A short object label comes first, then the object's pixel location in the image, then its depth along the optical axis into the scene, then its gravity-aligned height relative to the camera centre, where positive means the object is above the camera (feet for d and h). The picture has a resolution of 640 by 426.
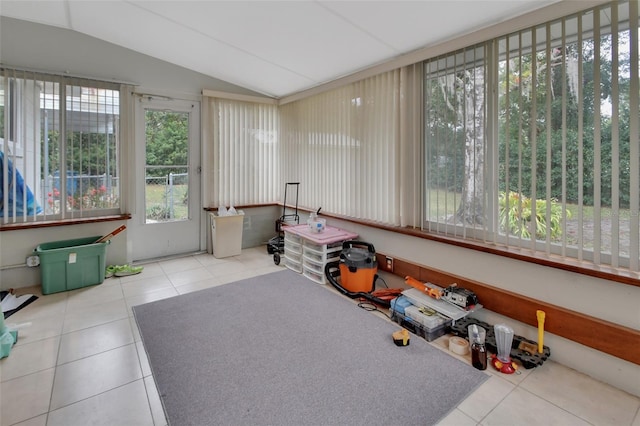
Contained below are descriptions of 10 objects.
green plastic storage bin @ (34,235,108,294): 10.58 -1.78
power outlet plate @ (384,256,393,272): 10.85 -1.86
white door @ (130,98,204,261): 13.75 +1.45
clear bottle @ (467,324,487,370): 6.77 -3.03
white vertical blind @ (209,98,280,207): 15.44 +2.98
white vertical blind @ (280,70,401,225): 11.02 +2.55
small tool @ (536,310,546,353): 6.91 -2.63
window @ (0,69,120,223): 10.58 +2.36
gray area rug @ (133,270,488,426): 5.62 -3.37
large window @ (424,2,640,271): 6.16 +1.61
